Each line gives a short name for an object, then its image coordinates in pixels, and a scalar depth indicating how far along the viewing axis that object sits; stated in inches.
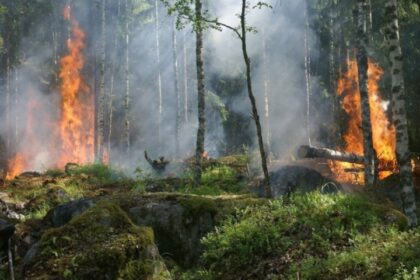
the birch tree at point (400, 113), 396.5
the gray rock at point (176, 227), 332.8
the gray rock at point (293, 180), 569.9
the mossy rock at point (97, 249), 233.1
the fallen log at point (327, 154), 775.7
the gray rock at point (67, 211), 377.4
